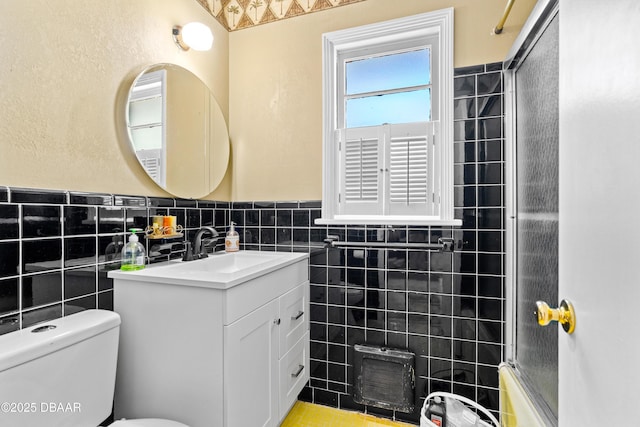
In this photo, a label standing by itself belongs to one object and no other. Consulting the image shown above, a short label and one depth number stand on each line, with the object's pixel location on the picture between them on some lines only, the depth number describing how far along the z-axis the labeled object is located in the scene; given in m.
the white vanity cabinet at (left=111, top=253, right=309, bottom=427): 1.12
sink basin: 1.14
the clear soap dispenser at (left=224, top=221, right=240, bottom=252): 1.91
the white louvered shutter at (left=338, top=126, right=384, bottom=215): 1.81
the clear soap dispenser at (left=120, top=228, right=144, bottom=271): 1.30
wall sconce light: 1.66
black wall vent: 1.67
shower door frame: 1.48
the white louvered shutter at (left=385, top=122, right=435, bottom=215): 1.72
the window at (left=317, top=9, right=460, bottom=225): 1.68
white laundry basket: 1.42
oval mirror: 1.45
